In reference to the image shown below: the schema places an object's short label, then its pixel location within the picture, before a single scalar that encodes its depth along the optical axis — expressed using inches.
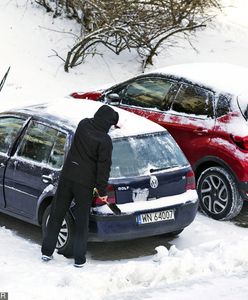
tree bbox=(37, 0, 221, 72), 953.0
